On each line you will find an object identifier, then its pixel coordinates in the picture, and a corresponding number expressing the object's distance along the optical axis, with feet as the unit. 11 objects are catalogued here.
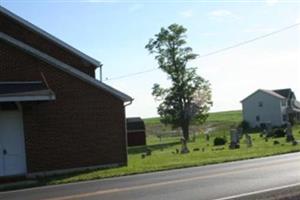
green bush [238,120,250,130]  341.33
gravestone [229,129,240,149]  127.22
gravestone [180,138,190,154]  127.24
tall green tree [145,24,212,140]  265.13
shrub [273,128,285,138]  176.45
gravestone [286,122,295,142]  136.45
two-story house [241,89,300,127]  338.34
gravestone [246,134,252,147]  128.18
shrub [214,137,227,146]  167.43
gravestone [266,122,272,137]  186.70
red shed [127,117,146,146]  250.72
